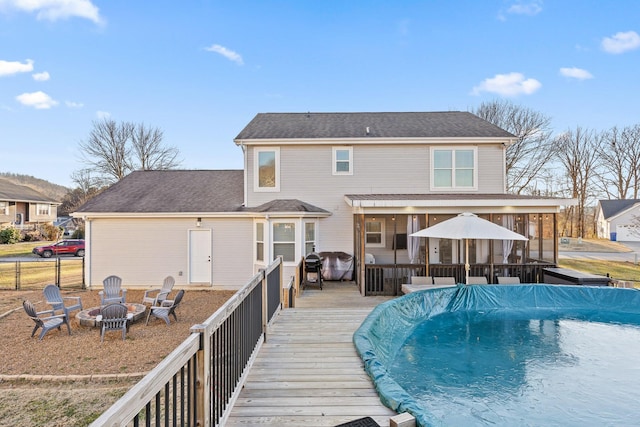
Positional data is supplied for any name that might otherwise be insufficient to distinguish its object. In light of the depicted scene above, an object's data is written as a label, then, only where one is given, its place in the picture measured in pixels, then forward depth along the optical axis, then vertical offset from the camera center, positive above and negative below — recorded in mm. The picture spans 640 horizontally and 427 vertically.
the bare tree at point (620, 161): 34875 +6347
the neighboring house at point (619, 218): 33594 +57
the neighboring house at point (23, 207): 32500 +1338
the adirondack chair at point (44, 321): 7734 -2530
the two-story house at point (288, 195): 12570 +932
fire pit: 8638 -2639
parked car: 22688 -2130
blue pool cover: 4227 -2576
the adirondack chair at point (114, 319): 7648 -2386
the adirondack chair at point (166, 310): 8844 -2535
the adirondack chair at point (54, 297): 8805 -2165
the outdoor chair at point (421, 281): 9680 -1862
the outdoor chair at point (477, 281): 9812 -1886
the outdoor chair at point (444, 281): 9766 -1878
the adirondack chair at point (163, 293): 9664 -2249
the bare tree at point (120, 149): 28750 +6294
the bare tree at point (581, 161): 35250 +6267
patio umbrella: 8461 -310
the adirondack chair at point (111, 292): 9875 -2322
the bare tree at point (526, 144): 26812 +6160
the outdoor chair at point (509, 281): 9836 -1891
